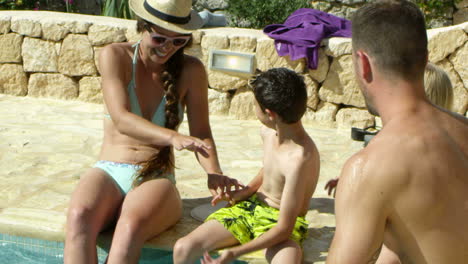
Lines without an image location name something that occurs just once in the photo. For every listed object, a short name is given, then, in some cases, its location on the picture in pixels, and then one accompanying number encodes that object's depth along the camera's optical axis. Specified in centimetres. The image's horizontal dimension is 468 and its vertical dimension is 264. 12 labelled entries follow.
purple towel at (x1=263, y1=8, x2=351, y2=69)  670
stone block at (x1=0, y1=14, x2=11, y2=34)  784
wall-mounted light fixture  702
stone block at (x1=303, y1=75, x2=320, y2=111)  696
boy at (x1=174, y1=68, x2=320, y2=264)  333
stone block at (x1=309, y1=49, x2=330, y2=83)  680
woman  330
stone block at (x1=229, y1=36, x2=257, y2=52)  699
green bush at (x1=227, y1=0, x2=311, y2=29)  869
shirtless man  192
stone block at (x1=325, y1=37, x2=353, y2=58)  664
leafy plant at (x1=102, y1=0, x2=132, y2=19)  883
